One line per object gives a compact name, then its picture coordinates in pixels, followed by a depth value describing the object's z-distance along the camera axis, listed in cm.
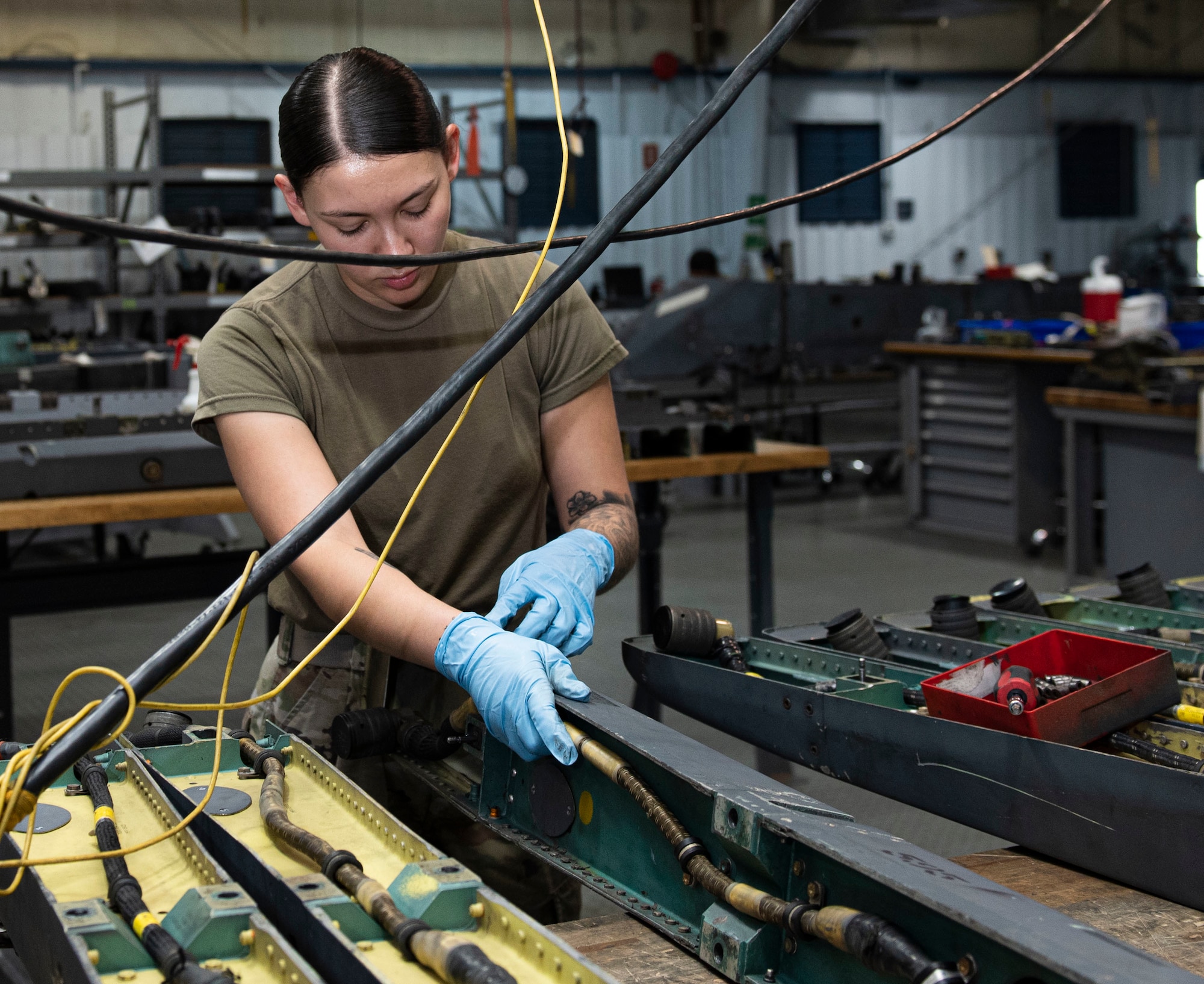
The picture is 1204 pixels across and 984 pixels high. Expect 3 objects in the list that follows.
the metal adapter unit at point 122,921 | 72
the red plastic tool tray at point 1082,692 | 100
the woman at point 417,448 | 109
